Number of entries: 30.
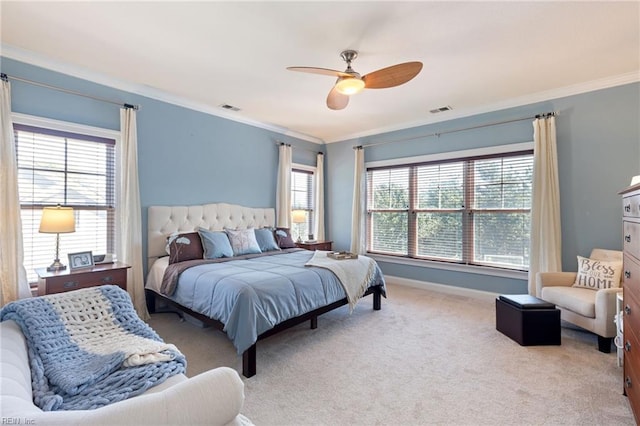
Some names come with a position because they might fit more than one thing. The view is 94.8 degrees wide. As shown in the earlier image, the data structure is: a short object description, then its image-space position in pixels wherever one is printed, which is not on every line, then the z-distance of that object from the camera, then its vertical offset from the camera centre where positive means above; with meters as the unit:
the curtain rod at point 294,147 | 5.34 +1.32
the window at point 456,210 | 4.09 +0.08
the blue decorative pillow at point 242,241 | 3.92 -0.37
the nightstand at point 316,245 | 5.23 -0.55
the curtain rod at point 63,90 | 2.68 +1.29
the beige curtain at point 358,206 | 5.59 +0.16
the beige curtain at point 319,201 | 6.00 +0.28
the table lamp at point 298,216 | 5.32 -0.02
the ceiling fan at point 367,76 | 2.42 +1.20
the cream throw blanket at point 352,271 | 3.21 -0.65
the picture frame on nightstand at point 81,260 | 2.88 -0.45
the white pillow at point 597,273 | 2.96 -0.61
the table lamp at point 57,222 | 2.67 -0.07
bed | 2.34 -0.67
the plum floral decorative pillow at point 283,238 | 4.59 -0.37
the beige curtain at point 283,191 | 5.29 +0.43
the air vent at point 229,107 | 4.26 +1.59
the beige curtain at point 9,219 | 2.60 -0.04
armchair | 2.62 -0.84
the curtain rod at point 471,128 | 3.72 +1.30
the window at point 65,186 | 2.92 +0.30
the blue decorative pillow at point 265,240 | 4.30 -0.38
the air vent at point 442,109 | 4.33 +1.58
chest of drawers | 1.68 -0.49
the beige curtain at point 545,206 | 3.61 +0.11
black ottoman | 2.82 -1.05
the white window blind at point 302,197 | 5.84 +0.37
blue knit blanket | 1.11 -0.62
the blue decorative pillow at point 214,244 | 3.61 -0.38
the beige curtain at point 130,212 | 3.41 +0.03
